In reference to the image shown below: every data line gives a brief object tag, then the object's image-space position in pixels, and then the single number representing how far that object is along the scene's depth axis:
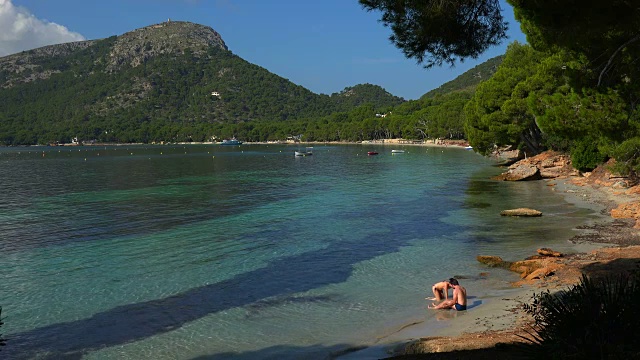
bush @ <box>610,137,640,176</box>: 27.77
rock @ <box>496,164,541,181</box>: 49.15
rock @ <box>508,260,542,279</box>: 17.94
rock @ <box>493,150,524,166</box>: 73.15
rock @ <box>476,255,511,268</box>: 19.38
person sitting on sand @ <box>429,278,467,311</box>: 14.77
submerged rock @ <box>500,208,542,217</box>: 29.73
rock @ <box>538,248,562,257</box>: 19.66
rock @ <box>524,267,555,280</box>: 16.86
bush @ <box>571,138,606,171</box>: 42.56
